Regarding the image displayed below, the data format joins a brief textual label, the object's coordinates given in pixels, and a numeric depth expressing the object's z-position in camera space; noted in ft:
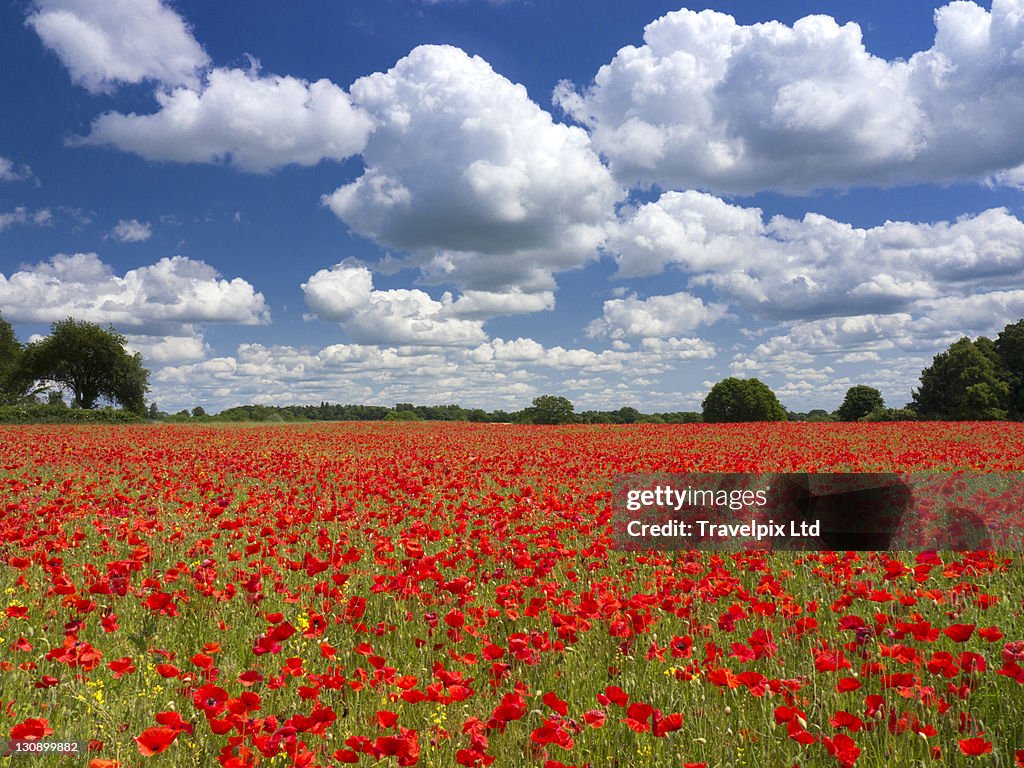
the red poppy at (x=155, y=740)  7.80
